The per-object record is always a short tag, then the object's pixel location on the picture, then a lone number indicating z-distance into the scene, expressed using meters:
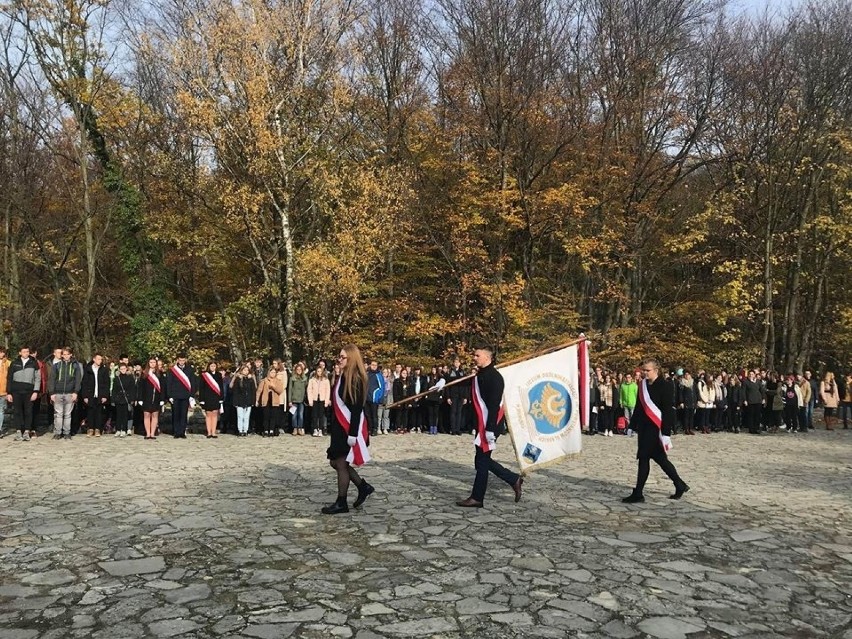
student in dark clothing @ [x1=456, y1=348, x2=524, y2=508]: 9.00
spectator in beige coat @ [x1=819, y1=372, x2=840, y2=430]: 24.50
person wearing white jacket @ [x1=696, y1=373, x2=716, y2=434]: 22.36
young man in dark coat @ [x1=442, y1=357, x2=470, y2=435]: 20.27
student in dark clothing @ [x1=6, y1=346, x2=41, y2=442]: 16.22
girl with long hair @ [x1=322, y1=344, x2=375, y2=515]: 8.42
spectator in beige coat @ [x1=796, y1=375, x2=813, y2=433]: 23.98
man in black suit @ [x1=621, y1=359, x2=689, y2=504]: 9.59
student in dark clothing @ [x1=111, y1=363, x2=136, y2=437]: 17.34
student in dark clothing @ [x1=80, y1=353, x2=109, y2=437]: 17.20
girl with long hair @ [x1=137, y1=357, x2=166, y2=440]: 17.27
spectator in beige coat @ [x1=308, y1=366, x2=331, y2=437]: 19.11
